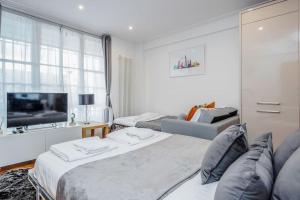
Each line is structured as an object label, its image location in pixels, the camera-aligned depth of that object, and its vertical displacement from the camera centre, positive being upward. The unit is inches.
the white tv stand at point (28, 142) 102.6 -27.8
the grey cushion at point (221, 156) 42.4 -14.1
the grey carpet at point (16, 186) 72.8 -40.2
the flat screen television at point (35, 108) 112.4 -6.0
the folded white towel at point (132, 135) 81.4 -18.3
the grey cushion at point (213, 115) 100.3 -10.0
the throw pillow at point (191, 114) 120.1 -10.8
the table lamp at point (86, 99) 142.1 +0.4
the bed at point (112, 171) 39.1 -20.9
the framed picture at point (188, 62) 153.2 +34.9
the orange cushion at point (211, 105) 134.2 -5.0
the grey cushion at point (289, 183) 25.7 -13.4
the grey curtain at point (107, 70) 168.1 +29.0
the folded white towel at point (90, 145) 65.3 -18.3
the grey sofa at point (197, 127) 93.3 -16.5
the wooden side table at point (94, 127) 137.8 -23.0
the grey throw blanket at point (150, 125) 127.5 -19.7
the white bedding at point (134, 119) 144.9 -17.6
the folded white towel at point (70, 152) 59.1 -19.3
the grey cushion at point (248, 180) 26.2 -13.7
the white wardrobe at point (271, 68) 92.0 +17.1
